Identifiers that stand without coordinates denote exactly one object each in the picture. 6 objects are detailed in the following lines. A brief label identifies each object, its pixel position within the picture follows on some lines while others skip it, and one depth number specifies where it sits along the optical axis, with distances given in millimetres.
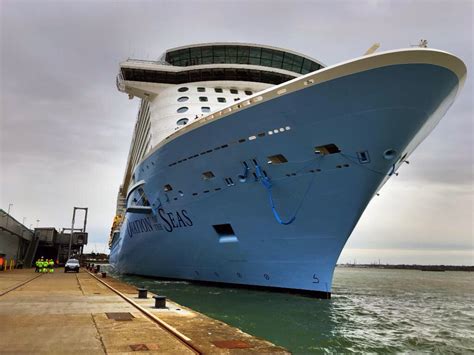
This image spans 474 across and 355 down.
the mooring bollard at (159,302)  8617
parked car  26828
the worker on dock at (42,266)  25762
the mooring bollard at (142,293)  10547
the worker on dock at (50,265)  26338
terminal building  30361
